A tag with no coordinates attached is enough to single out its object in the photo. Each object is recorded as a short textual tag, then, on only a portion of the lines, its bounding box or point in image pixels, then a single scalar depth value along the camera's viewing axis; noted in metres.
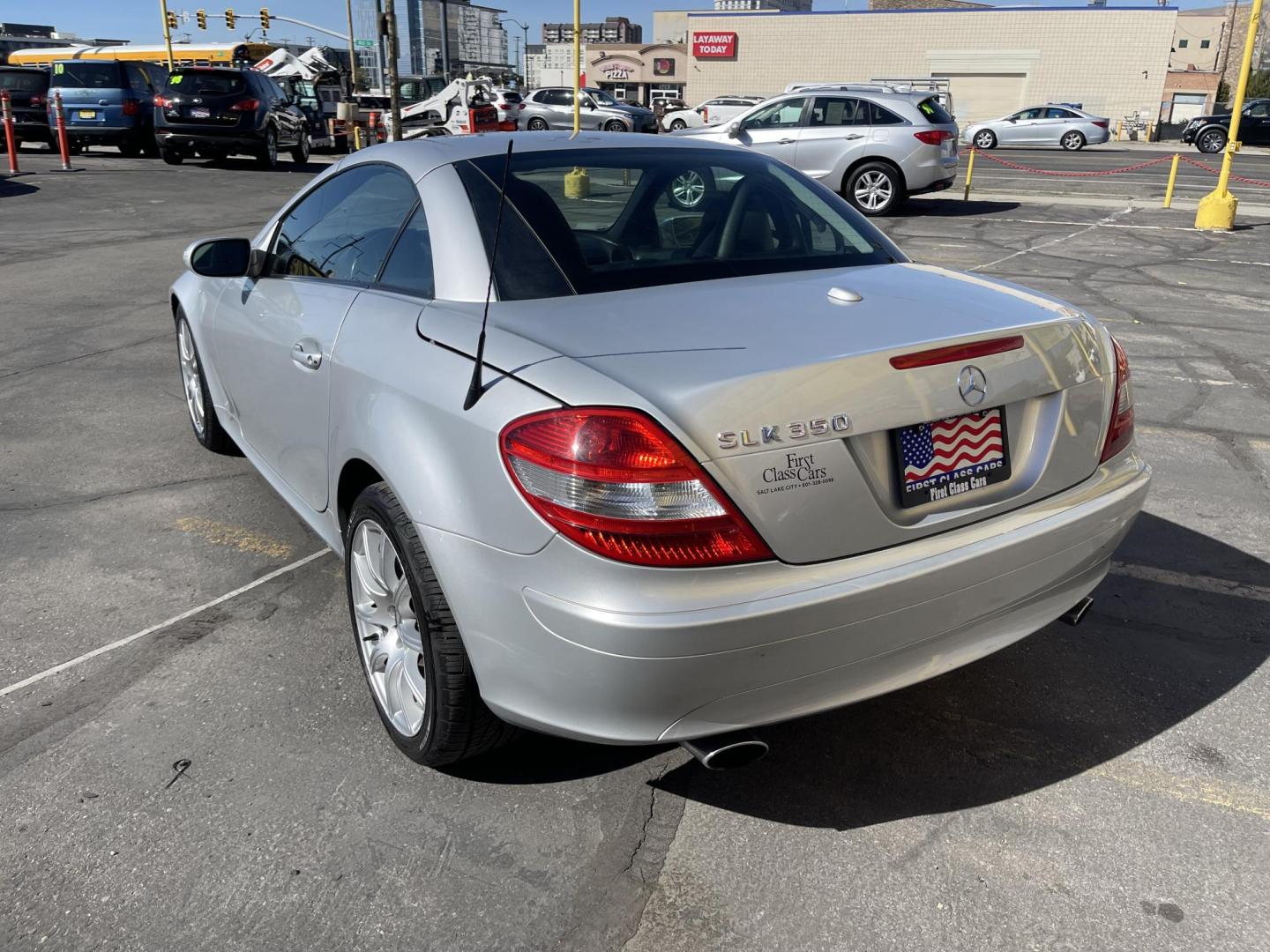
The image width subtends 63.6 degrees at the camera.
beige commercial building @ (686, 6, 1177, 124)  58.38
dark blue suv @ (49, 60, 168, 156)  22.31
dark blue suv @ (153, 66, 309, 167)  20.56
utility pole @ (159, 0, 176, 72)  40.53
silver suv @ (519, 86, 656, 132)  32.91
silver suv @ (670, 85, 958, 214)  14.93
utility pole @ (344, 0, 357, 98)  39.53
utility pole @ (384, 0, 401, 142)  24.27
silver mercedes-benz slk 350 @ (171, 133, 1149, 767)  2.03
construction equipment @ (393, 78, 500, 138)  25.56
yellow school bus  38.69
